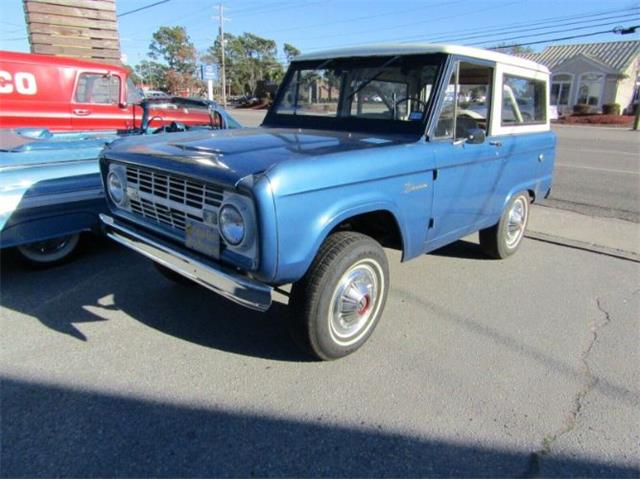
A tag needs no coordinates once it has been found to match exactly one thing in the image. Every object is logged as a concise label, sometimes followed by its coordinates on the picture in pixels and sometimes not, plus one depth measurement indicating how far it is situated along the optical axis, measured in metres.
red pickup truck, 6.97
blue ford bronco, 2.44
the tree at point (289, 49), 86.09
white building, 35.59
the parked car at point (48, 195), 3.75
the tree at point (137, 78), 85.38
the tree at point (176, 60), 60.56
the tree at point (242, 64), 75.62
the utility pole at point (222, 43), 46.34
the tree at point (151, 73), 83.00
